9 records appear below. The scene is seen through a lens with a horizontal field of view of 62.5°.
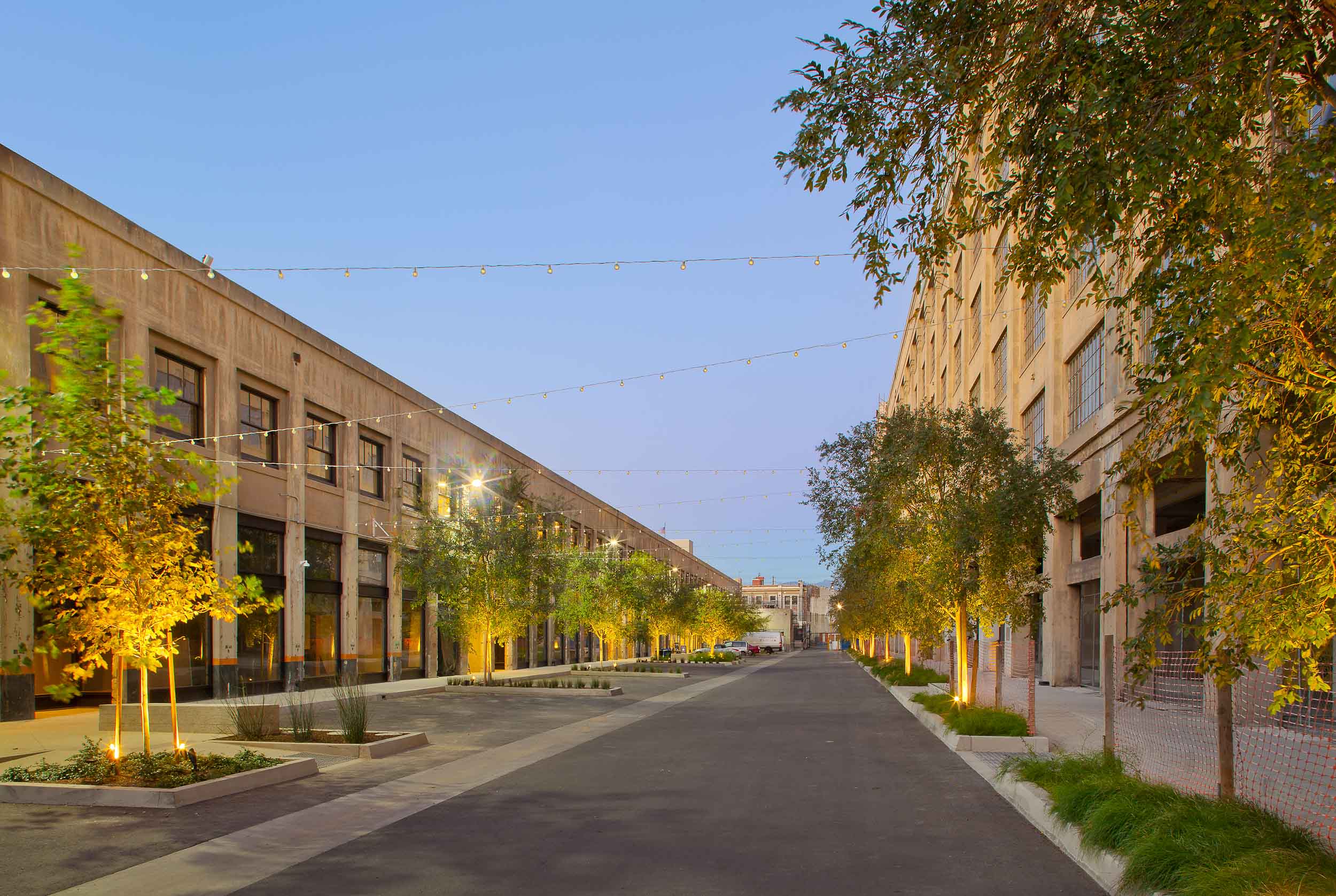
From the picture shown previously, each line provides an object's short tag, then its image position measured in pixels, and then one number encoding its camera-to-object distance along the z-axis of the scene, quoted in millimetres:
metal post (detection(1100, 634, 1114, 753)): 11508
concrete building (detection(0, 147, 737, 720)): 22625
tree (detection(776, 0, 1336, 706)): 5785
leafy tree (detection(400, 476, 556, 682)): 36781
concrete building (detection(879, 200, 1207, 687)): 26547
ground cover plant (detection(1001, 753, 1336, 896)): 6441
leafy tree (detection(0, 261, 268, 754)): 12164
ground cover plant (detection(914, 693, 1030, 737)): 16844
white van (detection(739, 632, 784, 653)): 114938
